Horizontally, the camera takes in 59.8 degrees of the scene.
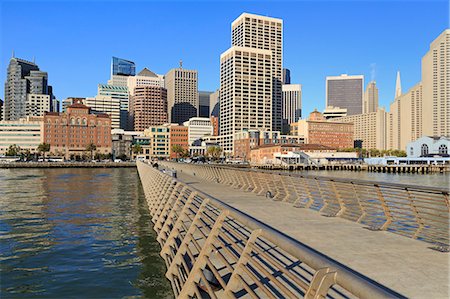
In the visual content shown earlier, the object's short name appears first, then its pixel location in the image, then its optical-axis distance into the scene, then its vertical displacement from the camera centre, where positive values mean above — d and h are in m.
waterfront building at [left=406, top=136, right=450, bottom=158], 178.12 +1.89
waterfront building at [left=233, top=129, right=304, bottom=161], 198.70 +3.13
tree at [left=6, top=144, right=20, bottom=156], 180.25 -0.39
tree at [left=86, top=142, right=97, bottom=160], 185.81 +1.05
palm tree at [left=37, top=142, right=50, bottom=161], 175.38 +1.41
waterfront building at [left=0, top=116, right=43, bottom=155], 196.75 +7.16
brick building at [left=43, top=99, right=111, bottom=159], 189.62 +9.32
